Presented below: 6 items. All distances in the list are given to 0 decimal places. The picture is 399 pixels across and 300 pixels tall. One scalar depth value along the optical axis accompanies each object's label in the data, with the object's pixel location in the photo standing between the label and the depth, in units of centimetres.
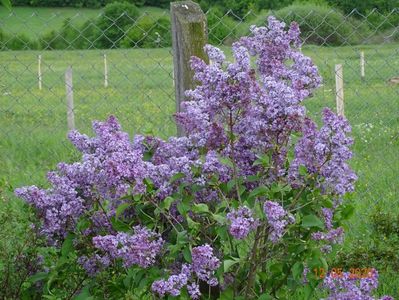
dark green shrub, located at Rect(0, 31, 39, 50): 1884
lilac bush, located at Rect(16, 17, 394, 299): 312
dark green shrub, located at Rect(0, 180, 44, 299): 381
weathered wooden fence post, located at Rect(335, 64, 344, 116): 910
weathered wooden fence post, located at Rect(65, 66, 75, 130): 925
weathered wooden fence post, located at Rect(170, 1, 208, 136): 412
